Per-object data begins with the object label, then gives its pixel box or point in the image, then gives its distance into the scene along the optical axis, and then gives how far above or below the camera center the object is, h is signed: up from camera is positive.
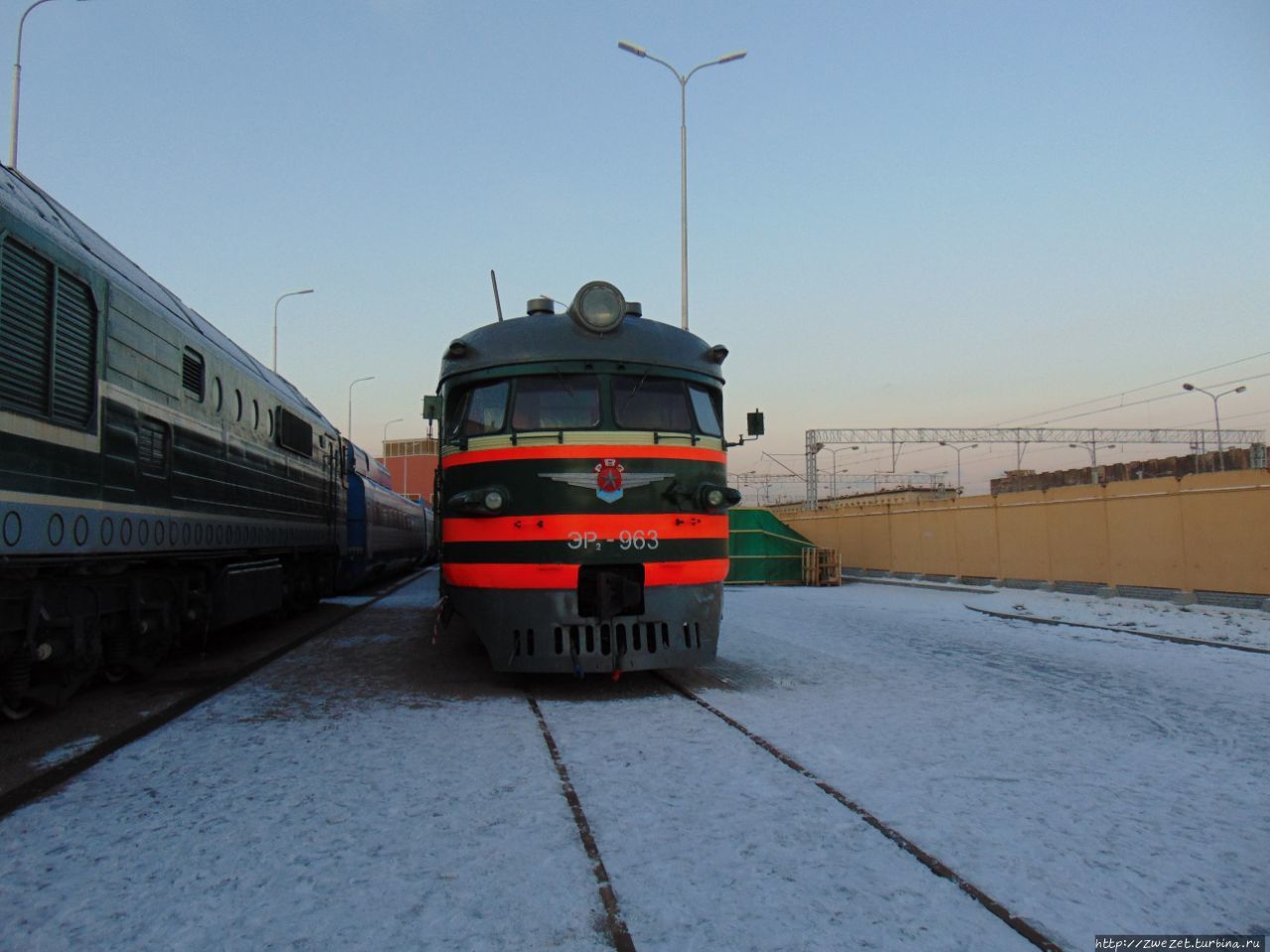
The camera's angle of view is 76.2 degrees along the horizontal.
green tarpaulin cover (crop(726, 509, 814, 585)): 22.84 -0.80
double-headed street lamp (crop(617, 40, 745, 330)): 18.64 +8.64
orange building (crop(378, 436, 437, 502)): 84.62 +6.48
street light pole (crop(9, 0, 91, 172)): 11.84 +6.53
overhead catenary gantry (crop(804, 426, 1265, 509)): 44.88 +5.31
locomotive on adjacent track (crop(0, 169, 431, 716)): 4.83 +0.50
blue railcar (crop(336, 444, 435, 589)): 16.84 +0.07
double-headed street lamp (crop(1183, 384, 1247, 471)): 42.06 +6.93
